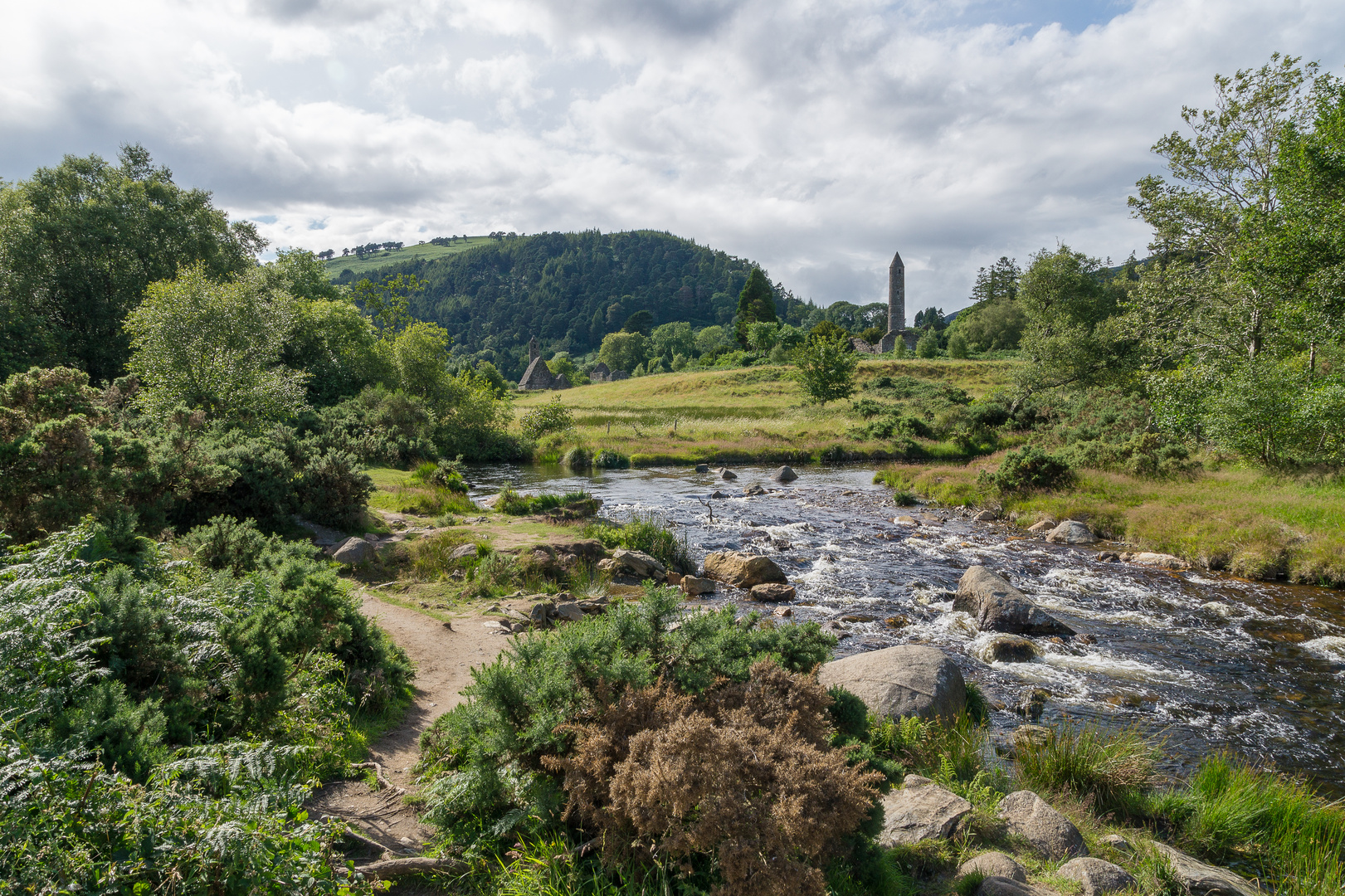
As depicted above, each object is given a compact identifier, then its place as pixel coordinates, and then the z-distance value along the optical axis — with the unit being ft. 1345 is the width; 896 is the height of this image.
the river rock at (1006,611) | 38.22
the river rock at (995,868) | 15.03
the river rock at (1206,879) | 16.08
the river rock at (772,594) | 45.37
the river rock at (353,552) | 41.55
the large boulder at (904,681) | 25.43
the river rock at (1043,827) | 17.35
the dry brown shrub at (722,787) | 10.00
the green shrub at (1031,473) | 77.00
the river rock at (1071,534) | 60.95
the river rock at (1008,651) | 34.58
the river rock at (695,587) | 46.47
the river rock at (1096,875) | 15.33
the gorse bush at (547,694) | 13.70
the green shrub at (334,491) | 48.03
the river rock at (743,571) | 48.57
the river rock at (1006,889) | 14.16
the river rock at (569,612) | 35.42
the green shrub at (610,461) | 127.24
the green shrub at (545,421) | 150.41
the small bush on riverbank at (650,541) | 53.57
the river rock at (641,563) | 48.21
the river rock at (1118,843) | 18.29
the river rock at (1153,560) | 51.55
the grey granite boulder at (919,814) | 16.87
